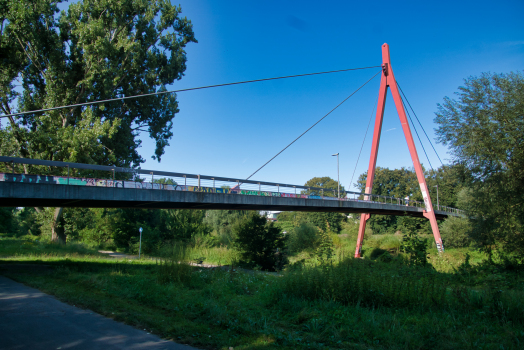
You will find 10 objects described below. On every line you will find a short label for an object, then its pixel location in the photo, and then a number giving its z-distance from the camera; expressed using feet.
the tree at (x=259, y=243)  74.90
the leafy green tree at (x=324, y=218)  169.19
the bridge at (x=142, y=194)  35.68
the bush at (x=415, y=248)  34.91
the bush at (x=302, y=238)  95.56
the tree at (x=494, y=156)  43.24
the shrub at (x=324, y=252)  29.37
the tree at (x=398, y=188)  174.19
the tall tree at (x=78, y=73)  67.10
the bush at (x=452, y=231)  98.48
